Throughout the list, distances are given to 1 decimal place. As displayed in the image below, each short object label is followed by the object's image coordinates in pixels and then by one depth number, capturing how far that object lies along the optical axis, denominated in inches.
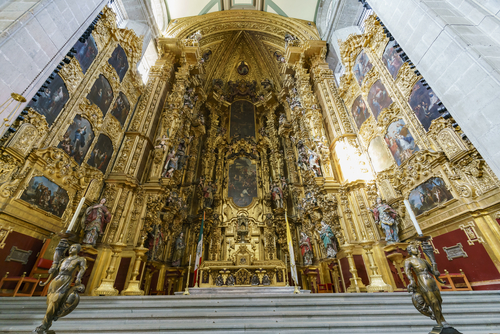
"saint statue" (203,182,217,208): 551.2
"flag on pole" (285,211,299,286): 299.3
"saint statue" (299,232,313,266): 449.5
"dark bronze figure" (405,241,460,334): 101.2
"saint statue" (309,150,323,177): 415.7
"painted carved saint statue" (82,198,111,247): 292.0
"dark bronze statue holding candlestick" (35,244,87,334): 102.3
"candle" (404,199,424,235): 121.8
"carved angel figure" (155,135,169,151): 429.7
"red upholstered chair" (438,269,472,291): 210.1
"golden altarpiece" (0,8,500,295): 245.3
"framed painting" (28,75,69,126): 250.5
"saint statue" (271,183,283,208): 549.4
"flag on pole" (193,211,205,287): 350.9
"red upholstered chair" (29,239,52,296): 231.0
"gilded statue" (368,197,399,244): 295.0
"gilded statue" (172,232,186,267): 453.1
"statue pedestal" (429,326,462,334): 89.1
